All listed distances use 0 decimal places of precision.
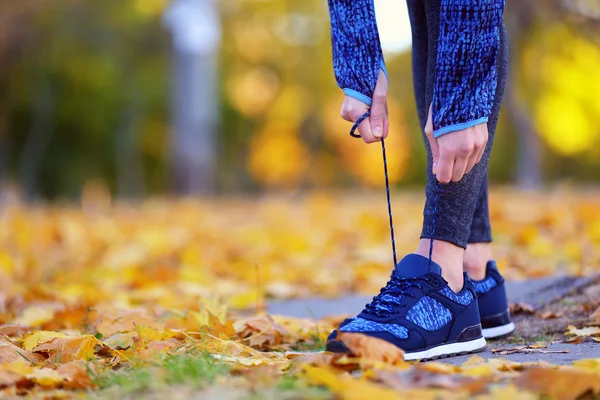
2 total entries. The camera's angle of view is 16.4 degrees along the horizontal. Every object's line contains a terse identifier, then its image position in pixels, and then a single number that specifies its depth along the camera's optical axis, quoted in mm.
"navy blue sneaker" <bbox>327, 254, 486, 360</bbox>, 2782
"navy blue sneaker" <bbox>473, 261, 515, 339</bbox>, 3006
